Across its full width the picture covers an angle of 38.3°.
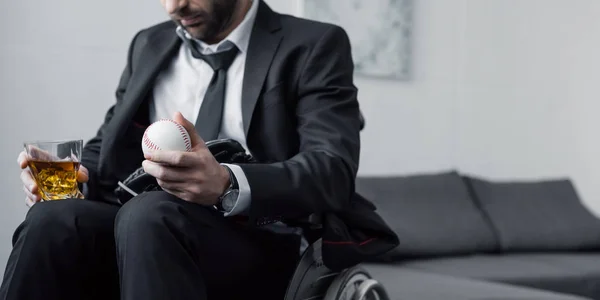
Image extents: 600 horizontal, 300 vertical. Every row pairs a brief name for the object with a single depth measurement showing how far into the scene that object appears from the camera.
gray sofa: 3.28
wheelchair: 1.52
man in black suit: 1.32
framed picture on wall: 3.90
